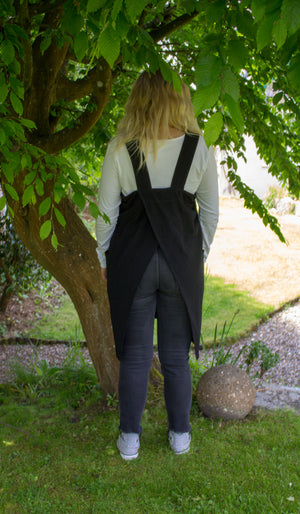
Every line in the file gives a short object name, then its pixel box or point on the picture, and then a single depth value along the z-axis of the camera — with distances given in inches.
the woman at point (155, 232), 83.9
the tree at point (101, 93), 43.4
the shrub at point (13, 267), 215.3
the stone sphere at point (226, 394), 111.3
